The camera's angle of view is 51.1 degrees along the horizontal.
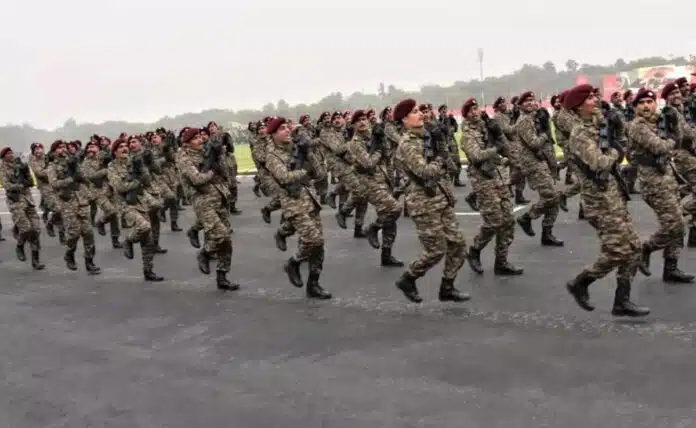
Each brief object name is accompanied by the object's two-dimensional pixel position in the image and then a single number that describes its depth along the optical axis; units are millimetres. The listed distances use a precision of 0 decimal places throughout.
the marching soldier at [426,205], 6977
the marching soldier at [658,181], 7000
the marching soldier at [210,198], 8648
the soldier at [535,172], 9664
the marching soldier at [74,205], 10492
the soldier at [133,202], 9734
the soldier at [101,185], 12016
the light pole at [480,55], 68744
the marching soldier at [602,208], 6168
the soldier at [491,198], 8188
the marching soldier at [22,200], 11438
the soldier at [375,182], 9497
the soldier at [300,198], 7801
